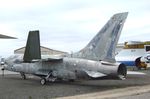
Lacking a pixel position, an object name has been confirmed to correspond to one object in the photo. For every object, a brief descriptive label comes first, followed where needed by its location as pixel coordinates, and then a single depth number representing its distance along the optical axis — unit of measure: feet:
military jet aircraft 45.72
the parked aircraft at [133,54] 80.26
